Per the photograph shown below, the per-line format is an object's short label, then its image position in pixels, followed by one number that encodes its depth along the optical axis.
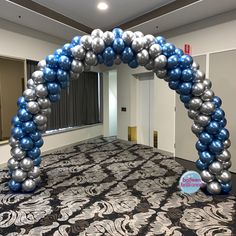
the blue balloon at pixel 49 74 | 3.04
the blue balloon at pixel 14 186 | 3.15
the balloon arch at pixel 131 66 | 2.97
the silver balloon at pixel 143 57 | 2.95
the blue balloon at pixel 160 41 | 3.03
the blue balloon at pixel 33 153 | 3.22
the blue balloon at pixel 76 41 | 3.02
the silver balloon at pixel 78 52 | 2.93
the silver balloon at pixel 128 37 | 2.95
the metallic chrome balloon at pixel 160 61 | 2.95
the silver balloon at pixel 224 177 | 3.07
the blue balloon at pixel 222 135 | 3.05
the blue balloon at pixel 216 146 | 3.02
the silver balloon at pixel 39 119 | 3.11
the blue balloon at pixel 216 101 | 3.06
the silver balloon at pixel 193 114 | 3.10
